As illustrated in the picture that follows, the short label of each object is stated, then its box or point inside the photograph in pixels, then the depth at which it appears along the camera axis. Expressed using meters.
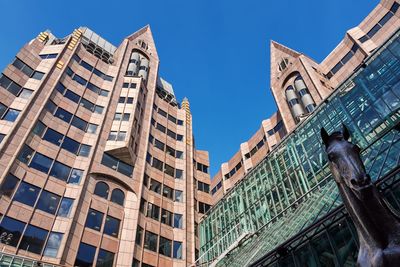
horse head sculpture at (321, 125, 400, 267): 5.48
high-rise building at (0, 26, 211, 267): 30.48
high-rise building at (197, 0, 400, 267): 17.62
